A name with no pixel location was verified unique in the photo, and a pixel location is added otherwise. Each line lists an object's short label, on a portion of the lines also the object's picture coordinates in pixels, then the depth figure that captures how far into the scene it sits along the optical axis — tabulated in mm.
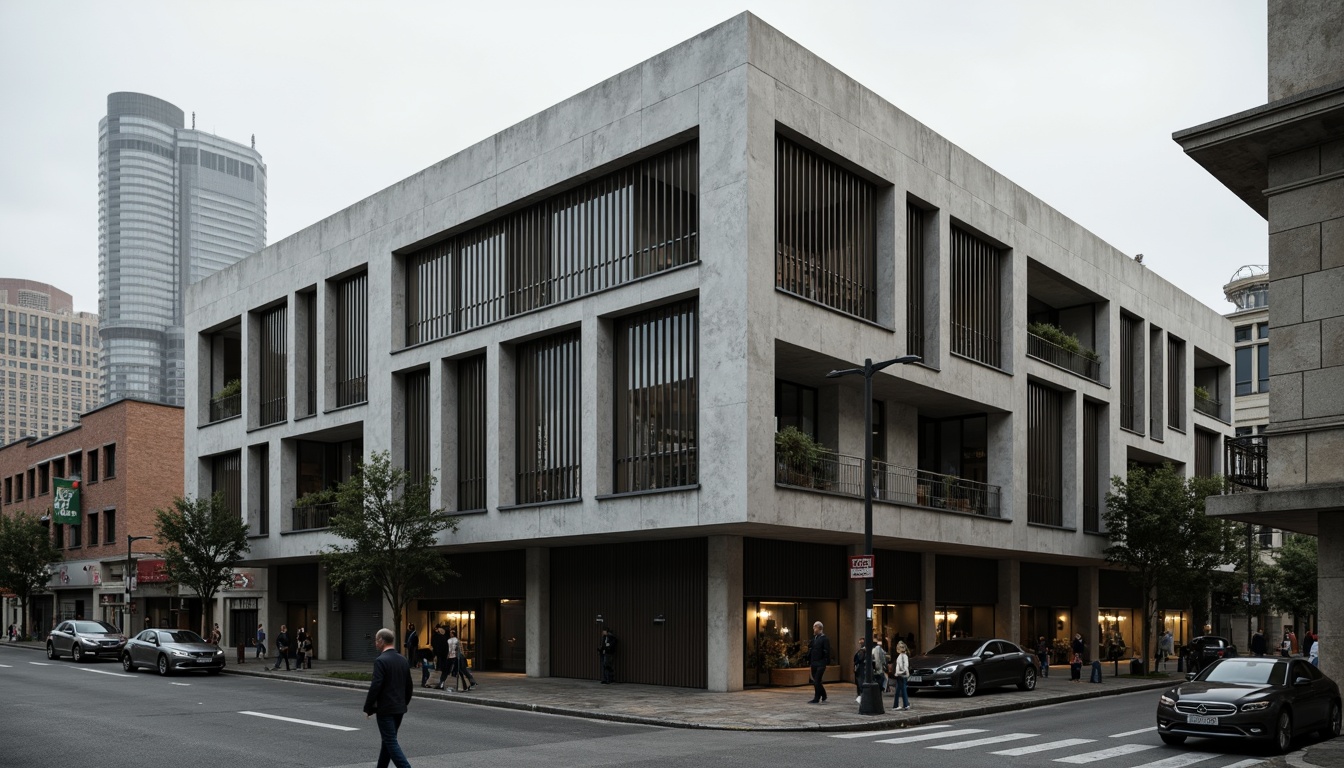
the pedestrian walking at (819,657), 25906
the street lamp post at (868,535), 23312
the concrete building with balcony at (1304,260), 19422
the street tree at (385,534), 32594
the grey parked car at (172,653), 34969
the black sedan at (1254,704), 17625
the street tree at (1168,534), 38281
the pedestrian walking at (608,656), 30672
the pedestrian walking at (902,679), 24109
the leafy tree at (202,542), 41844
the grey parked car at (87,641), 41406
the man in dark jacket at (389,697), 12922
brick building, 56406
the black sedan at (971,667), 27516
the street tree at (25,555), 59406
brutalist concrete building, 28078
